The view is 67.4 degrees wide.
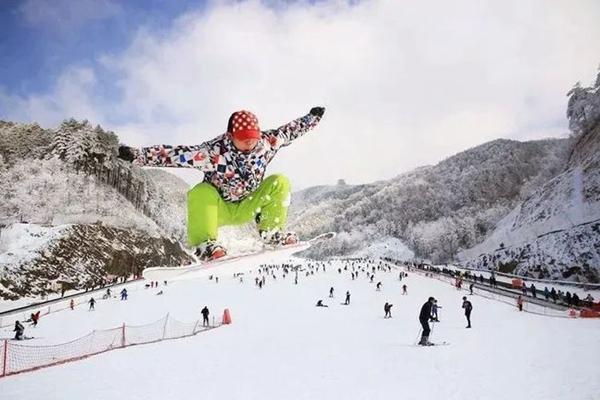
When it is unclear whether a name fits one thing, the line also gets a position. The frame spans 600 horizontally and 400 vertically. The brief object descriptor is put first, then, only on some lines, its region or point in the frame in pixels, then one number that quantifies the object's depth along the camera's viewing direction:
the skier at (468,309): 15.77
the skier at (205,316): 19.03
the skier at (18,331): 17.78
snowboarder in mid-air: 6.19
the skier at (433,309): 12.29
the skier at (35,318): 21.30
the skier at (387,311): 19.93
